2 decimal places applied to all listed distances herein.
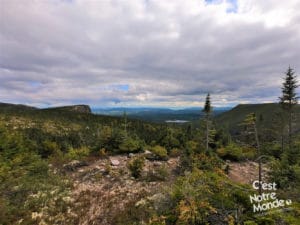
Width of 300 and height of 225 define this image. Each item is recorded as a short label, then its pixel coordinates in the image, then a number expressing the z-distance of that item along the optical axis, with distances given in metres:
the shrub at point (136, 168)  10.13
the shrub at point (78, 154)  14.64
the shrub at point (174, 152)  15.30
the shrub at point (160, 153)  13.89
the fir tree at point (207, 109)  18.88
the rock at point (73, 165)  12.60
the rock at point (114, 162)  12.58
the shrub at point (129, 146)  15.27
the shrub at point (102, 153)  14.81
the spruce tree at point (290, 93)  17.69
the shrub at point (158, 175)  9.83
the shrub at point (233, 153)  15.10
